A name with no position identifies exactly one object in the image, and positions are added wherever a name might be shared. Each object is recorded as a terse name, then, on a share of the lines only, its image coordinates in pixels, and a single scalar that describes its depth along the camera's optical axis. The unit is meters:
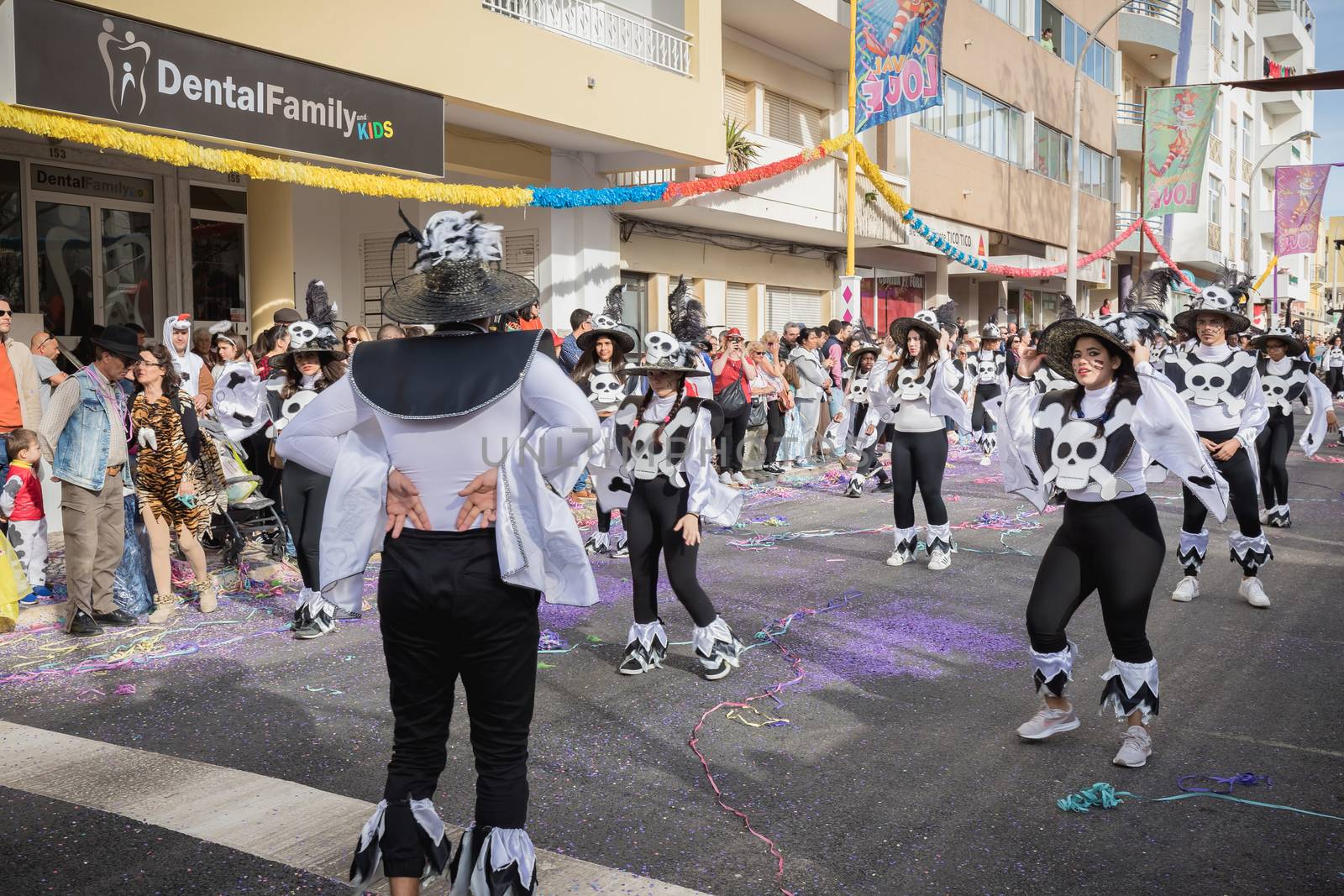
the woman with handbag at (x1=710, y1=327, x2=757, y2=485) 14.58
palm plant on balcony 20.45
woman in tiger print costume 7.81
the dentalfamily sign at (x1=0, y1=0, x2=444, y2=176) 9.69
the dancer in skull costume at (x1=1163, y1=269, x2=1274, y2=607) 8.02
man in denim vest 7.26
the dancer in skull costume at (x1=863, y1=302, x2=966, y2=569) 9.38
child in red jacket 7.76
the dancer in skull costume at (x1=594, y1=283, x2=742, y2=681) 6.34
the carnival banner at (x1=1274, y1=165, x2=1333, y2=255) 36.00
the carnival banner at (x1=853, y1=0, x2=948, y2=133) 18.28
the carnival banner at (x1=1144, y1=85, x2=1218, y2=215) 26.70
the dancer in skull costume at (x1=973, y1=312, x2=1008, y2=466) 18.30
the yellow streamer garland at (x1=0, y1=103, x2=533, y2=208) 9.73
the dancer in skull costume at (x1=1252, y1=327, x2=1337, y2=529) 10.45
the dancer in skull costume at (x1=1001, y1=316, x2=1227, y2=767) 5.04
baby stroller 8.65
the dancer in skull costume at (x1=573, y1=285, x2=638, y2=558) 8.91
